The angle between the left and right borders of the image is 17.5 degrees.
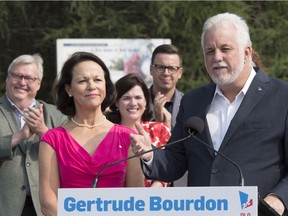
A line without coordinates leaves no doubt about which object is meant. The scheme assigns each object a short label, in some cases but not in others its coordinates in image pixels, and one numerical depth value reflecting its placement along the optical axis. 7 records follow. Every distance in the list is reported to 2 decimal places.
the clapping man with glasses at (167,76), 8.02
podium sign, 3.97
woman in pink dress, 5.06
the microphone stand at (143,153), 4.36
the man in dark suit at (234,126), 4.71
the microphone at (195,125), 4.49
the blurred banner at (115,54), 11.35
